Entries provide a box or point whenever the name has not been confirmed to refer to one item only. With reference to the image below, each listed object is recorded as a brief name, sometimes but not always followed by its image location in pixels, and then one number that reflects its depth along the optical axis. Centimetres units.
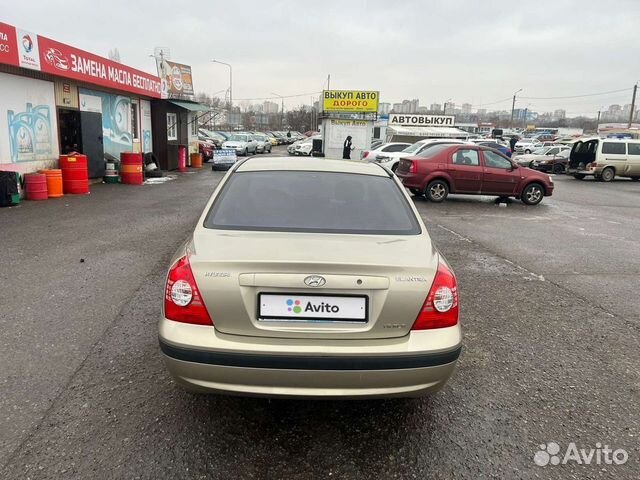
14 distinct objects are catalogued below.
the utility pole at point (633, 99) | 6000
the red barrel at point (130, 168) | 1603
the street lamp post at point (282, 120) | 9241
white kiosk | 2700
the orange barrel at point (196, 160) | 2495
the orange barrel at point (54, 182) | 1212
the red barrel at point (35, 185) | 1159
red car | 1337
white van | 2242
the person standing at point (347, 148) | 2502
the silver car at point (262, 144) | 3623
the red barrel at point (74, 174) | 1301
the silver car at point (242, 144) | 3078
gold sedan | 251
